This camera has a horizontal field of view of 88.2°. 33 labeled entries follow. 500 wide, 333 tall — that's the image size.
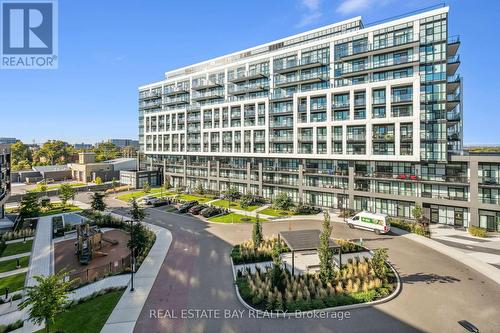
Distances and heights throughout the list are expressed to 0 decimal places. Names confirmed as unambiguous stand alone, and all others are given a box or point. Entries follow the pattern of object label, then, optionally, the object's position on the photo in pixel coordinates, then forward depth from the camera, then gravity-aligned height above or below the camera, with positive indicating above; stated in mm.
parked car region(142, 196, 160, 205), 52216 -7764
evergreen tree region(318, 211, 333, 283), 19969 -7669
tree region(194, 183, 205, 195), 62416 -6767
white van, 33438 -8209
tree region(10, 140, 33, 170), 108825 +3941
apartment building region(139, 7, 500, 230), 38500 +6821
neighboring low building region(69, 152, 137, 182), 82500 -2127
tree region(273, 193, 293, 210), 43812 -6994
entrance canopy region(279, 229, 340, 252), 21438 -6861
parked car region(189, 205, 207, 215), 45153 -8407
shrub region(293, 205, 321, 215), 45281 -8633
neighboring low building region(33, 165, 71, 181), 86062 -3309
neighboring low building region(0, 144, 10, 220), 39906 -1821
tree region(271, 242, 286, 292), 19281 -8769
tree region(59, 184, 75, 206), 47388 -5666
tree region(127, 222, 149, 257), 24502 -7769
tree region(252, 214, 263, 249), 27688 -8026
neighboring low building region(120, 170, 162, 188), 73250 -4592
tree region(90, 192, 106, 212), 42250 -6852
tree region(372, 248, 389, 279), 20172 -8138
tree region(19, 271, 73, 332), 13656 -7443
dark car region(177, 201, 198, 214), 46562 -8195
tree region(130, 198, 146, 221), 33872 -6773
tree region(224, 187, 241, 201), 50075 -6331
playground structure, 26438 -8917
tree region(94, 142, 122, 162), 114812 +4878
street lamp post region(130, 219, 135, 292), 24266 -7627
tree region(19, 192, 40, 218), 38875 -6906
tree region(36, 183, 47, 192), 60731 -6268
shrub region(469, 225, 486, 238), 32425 -8912
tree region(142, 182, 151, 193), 65250 -6598
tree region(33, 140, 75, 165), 116612 +3934
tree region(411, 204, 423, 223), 35969 -7171
